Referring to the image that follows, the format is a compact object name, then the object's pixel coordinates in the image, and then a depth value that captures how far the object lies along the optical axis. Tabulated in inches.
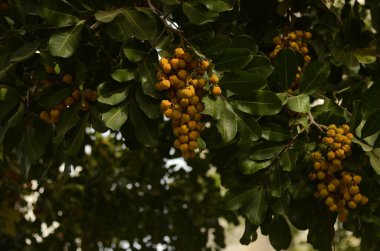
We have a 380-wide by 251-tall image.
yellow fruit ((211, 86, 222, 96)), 66.5
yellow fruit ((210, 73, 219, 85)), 67.1
